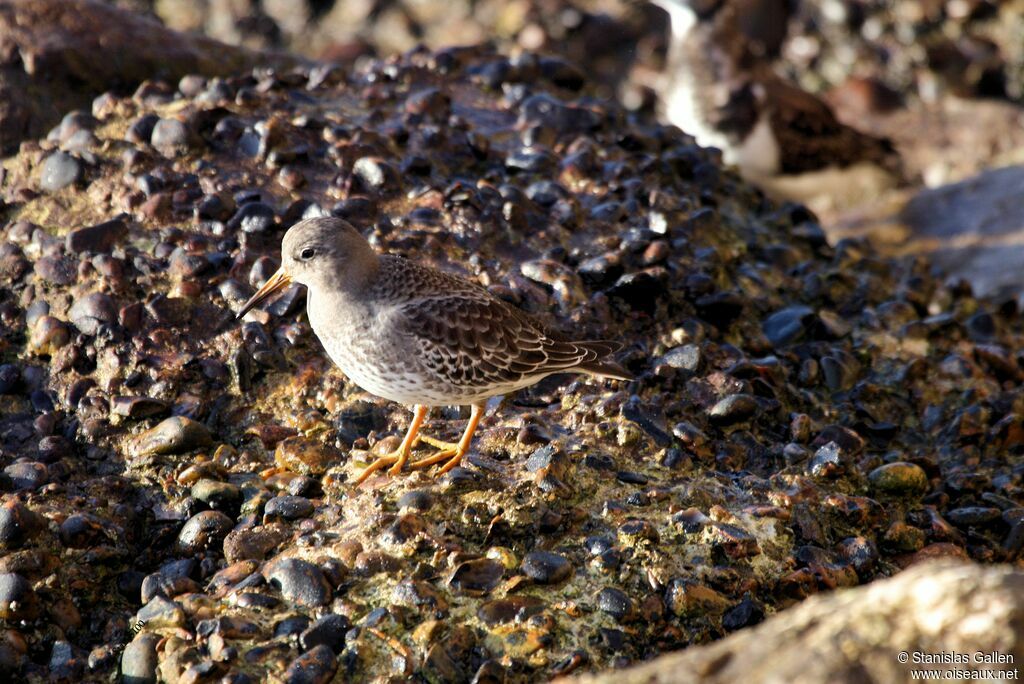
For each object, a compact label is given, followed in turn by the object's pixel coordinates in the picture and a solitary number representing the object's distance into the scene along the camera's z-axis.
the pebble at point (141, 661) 7.81
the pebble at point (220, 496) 9.32
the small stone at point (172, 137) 12.98
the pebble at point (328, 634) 7.92
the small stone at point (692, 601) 8.41
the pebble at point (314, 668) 7.63
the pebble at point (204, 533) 9.02
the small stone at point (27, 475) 9.37
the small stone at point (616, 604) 8.33
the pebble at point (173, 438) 9.77
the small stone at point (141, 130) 13.12
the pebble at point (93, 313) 10.87
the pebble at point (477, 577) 8.45
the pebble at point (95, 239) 11.64
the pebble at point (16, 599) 8.23
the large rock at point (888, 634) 4.87
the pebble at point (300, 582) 8.29
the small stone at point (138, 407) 10.10
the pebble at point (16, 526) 8.67
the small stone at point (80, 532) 8.86
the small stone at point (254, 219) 11.97
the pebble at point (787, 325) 12.23
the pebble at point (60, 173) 12.62
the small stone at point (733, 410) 10.53
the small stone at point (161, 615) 8.11
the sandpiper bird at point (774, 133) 21.03
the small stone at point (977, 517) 9.95
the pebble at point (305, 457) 9.77
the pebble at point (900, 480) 10.16
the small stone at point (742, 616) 8.34
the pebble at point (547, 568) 8.52
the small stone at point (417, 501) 9.12
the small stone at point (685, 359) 11.09
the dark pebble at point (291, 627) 8.01
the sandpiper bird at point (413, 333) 9.23
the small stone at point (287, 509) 9.12
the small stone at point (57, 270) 11.41
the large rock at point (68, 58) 14.23
